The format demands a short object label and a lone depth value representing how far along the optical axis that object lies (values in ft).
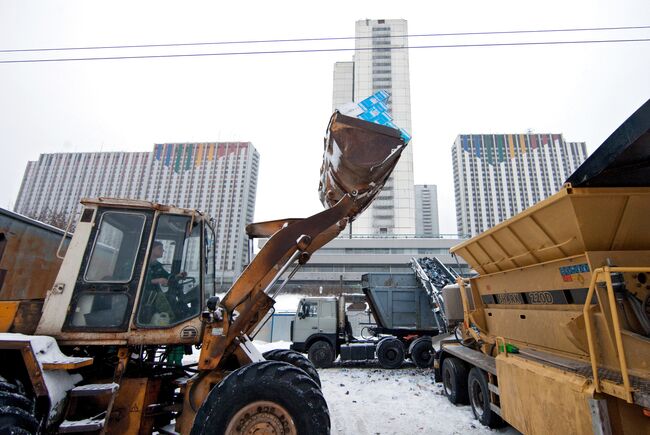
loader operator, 11.69
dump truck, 34.47
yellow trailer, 8.24
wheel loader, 9.57
